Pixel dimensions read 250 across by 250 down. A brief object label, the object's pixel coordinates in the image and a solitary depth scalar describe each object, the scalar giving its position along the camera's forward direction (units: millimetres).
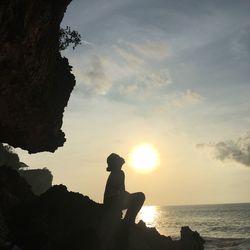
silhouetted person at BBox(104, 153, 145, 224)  9525
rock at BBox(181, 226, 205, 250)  12239
